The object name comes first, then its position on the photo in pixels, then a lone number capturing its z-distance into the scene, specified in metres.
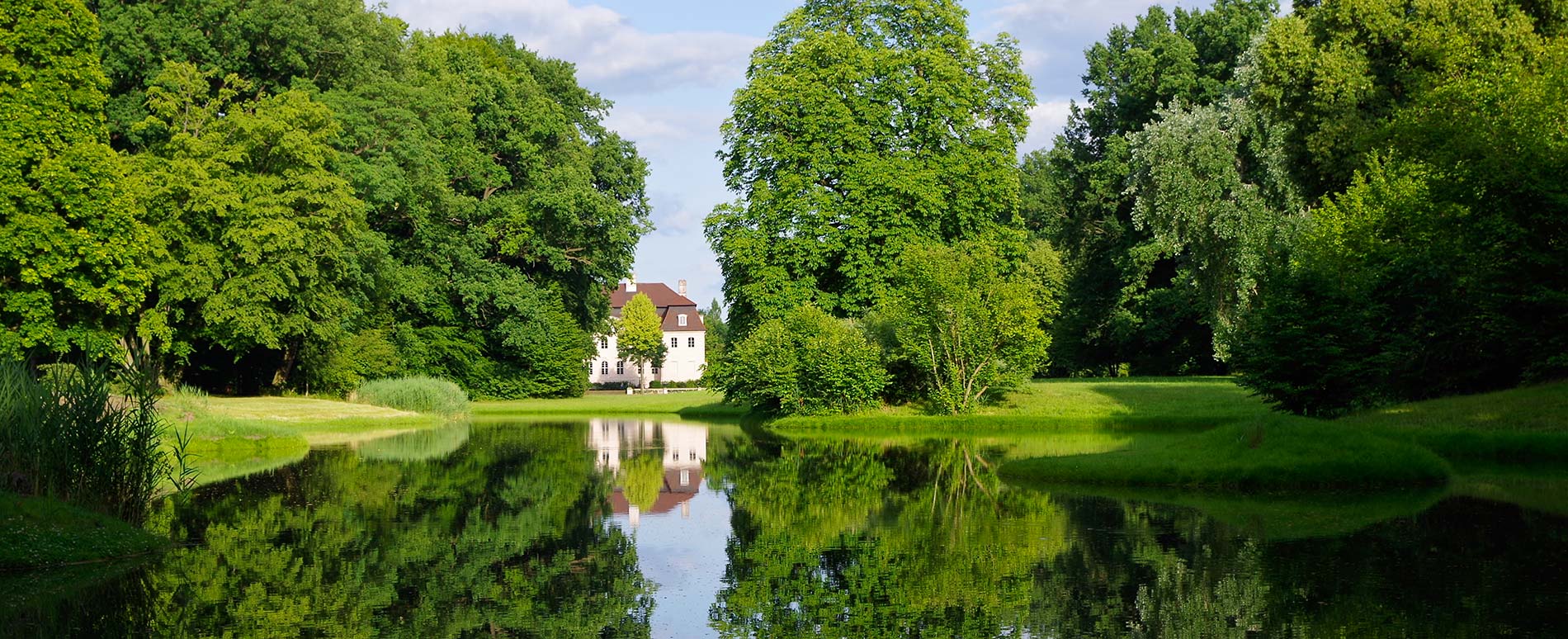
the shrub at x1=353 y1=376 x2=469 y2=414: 47.03
